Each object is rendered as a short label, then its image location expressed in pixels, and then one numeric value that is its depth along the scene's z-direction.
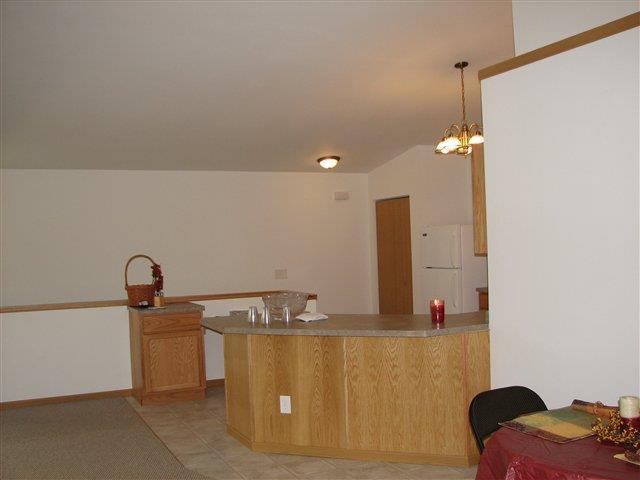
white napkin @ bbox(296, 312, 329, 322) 4.26
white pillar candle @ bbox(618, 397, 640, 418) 2.08
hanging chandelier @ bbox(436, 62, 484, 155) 4.98
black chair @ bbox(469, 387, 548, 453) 2.48
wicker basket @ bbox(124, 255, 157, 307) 5.85
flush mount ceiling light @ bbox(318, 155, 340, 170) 7.41
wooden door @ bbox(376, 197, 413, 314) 8.20
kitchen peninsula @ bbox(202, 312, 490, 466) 3.80
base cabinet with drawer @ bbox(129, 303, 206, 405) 5.60
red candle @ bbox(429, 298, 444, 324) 3.96
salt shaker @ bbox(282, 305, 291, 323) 4.28
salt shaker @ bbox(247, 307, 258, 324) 4.34
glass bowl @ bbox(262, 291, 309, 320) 4.51
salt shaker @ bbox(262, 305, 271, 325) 4.29
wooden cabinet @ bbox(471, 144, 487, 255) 3.78
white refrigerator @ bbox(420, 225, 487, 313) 7.07
